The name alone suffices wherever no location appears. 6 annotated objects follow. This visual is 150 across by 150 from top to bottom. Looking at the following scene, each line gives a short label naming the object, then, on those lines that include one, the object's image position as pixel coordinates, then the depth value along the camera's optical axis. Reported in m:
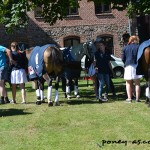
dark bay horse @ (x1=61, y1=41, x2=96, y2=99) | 14.23
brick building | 35.84
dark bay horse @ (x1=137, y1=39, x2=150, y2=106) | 11.63
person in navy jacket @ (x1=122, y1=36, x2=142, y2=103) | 12.69
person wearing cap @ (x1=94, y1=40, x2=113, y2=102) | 13.49
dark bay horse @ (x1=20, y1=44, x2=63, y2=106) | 12.70
